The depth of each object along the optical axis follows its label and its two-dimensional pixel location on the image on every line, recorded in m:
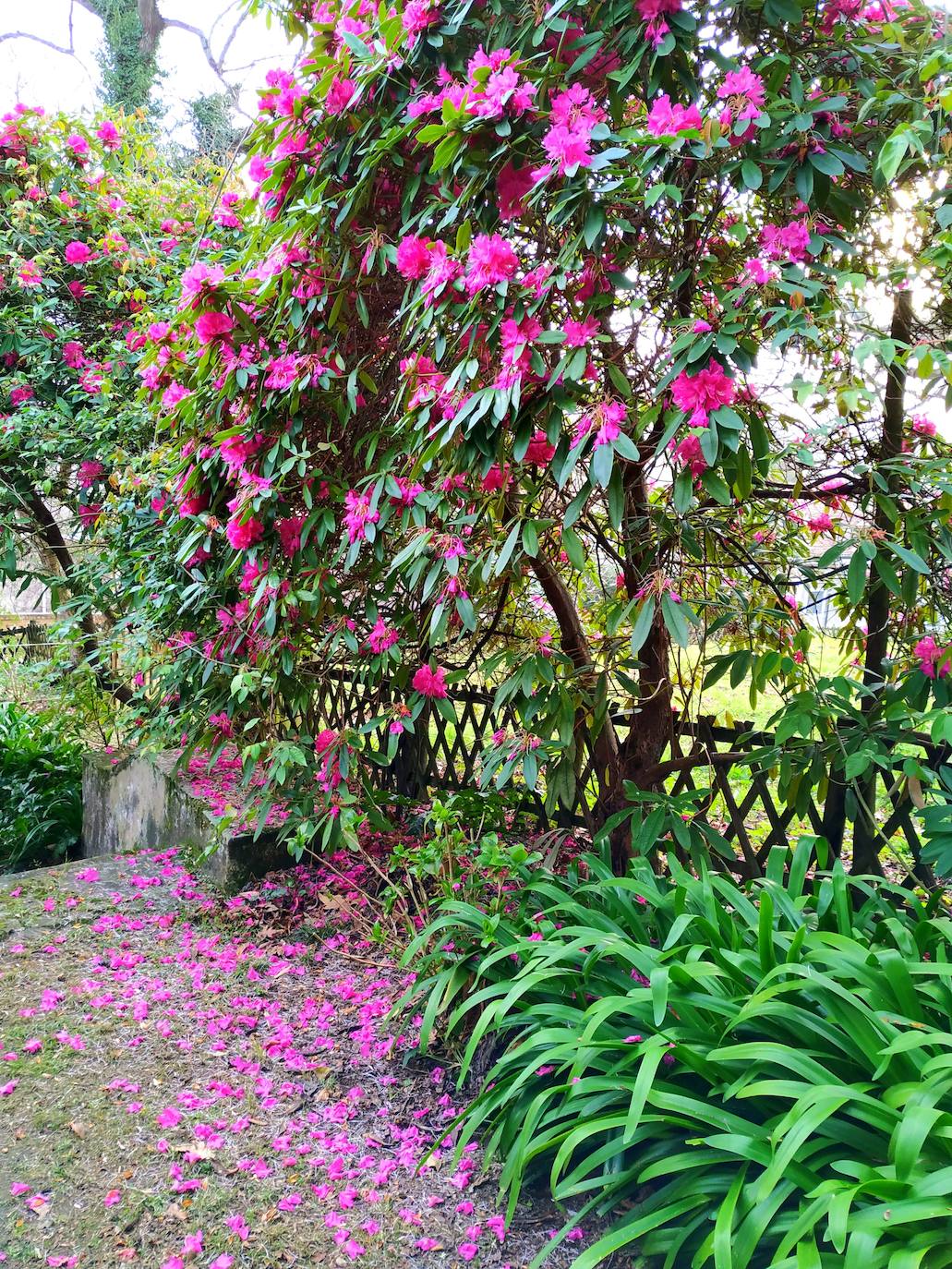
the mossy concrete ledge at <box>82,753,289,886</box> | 2.98
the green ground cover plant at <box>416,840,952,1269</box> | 1.12
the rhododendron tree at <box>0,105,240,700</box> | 3.77
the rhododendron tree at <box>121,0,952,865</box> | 1.52
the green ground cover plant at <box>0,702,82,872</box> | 4.04
